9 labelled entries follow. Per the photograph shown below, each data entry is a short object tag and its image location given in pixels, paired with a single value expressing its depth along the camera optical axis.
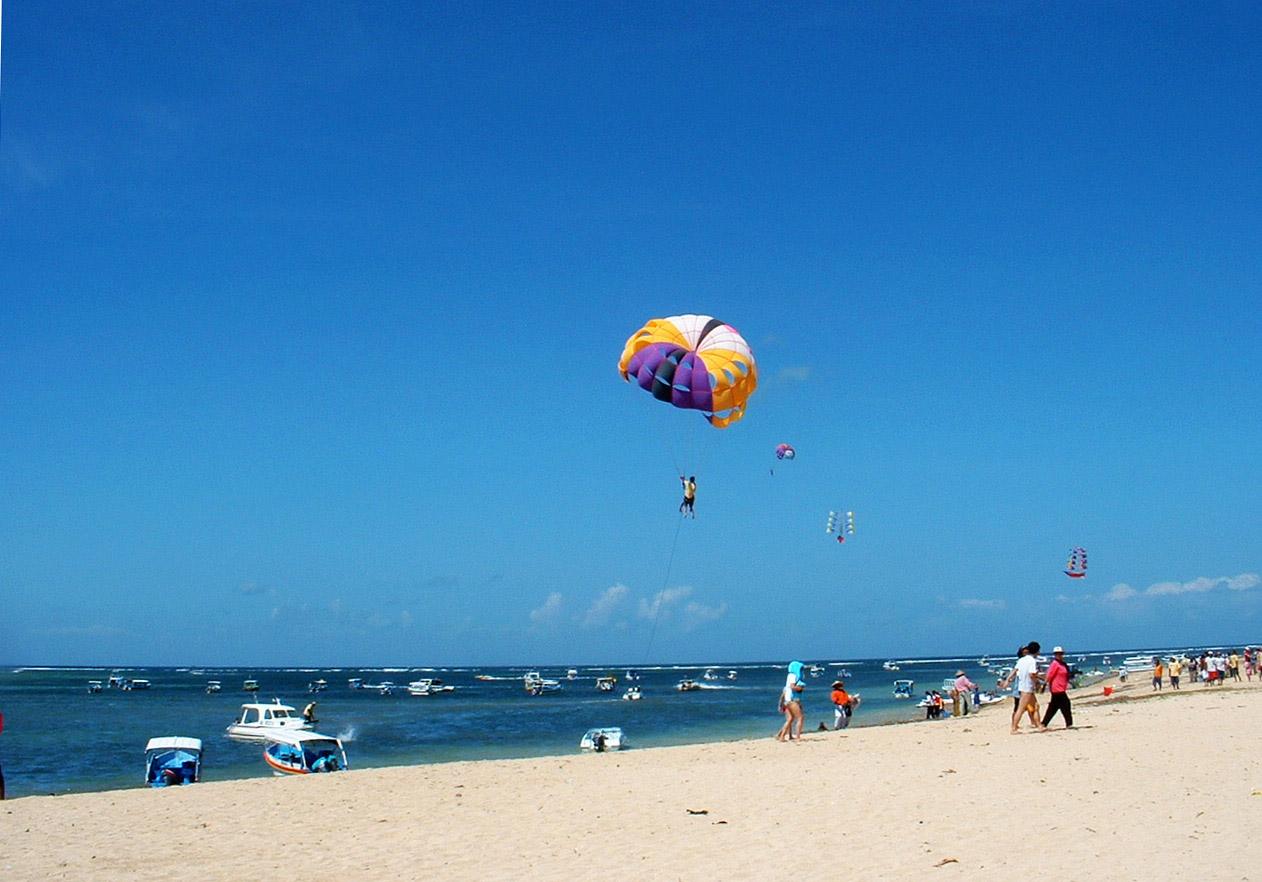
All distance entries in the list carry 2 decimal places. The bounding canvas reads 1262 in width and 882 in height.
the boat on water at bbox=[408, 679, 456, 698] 84.44
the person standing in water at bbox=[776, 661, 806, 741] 16.41
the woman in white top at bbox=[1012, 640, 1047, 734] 16.14
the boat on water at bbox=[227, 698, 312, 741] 36.59
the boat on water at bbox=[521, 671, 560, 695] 87.25
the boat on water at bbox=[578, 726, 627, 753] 27.81
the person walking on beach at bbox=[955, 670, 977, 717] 29.72
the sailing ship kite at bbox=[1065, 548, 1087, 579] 30.95
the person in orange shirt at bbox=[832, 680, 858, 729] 25.09
